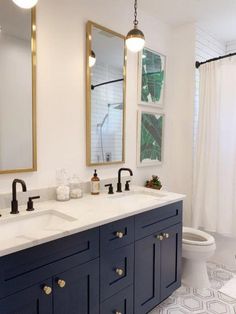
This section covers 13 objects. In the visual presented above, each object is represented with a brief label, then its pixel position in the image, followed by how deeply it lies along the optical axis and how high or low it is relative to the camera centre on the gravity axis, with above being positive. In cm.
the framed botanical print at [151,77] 245 +65
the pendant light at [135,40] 184 +75
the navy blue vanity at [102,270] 110 -70
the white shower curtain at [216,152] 246 -9
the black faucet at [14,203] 146 -37
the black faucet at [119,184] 216 -37
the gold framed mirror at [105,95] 203 +40
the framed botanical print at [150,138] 251 +4
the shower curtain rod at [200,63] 248 +84
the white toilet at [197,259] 220 -106
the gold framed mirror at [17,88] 156 +33
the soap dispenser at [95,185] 200 -35
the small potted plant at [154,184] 249 -42
